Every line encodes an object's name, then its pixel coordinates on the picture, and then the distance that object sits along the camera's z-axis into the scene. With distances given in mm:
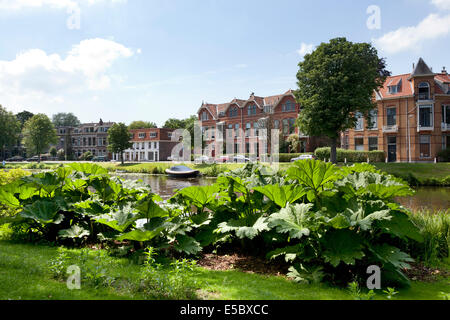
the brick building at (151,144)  69119
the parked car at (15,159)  83194
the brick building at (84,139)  82312
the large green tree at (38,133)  65625
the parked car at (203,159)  43678
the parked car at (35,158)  80488
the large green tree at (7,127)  67500
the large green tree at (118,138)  54438
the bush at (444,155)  35219
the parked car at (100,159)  71819
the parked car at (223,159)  44094
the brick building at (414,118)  37438
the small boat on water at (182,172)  33594
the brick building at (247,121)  50281
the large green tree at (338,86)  28438
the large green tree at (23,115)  108375
